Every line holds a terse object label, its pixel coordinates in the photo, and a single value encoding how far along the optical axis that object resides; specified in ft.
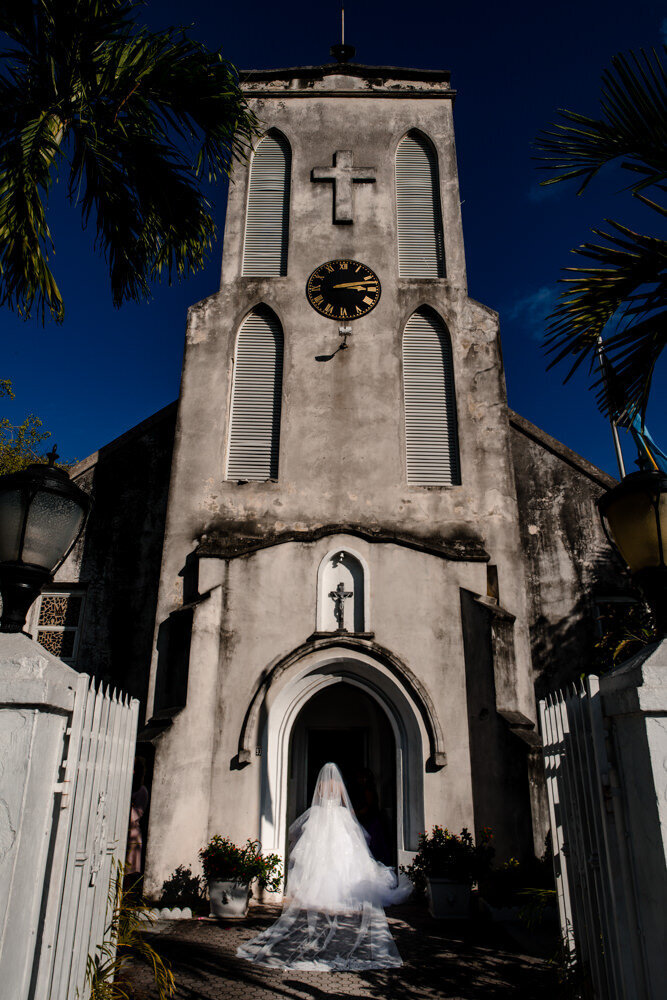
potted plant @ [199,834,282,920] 29.76
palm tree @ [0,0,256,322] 23.36
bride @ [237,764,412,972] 23.67
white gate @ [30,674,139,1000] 13.25
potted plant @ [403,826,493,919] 29.71
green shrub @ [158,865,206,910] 31.24
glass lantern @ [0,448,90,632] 13.70
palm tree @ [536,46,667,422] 19.30
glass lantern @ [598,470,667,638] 13.65
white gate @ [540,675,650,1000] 12.29
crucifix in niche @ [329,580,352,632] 36.95
